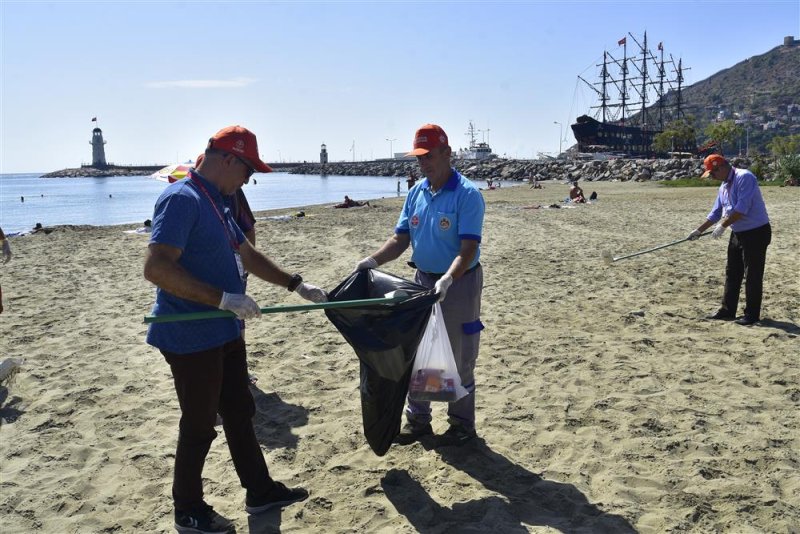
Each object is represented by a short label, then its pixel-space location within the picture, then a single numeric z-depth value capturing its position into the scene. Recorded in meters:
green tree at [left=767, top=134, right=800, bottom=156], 47.92
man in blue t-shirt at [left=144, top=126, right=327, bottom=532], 2.47
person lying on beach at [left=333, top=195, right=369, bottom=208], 24.23
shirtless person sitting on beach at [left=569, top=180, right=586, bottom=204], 22.70
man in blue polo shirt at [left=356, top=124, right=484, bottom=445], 3.37
